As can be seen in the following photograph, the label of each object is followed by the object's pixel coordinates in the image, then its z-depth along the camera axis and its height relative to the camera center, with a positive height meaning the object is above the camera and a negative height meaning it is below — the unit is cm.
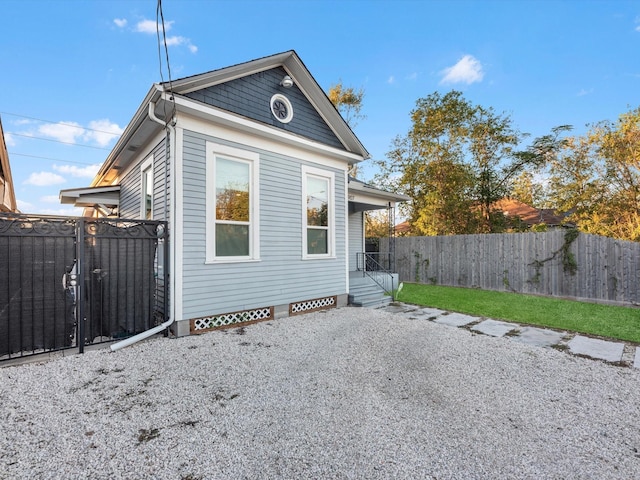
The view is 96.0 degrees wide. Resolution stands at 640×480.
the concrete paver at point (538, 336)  474 -164
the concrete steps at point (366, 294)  729 -134
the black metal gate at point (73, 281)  348 -47
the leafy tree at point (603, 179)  1017 +256
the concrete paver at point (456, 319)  591 -164
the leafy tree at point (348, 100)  1720 +868
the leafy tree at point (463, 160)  1388 +405
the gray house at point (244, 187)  468 +118
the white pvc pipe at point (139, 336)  403 -134
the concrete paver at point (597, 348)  411 -163
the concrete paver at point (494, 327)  524 -164
